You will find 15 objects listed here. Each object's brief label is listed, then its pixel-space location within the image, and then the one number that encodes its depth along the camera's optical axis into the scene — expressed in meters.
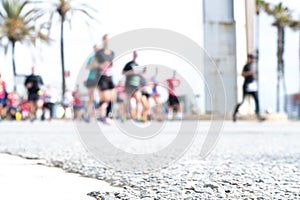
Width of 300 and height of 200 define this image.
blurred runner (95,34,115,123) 9.03
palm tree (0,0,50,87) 38.99
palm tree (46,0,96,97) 35.41
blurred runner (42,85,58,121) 18.75
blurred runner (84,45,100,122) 7.28
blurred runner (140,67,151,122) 12.33
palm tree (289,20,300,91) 40.62
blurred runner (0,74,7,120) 16.08
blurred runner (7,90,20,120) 21.57
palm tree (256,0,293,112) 37.47
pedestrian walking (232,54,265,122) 13.43
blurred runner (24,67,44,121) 15.81
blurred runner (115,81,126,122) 10.59
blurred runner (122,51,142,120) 5.50
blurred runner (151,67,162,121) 11.34
